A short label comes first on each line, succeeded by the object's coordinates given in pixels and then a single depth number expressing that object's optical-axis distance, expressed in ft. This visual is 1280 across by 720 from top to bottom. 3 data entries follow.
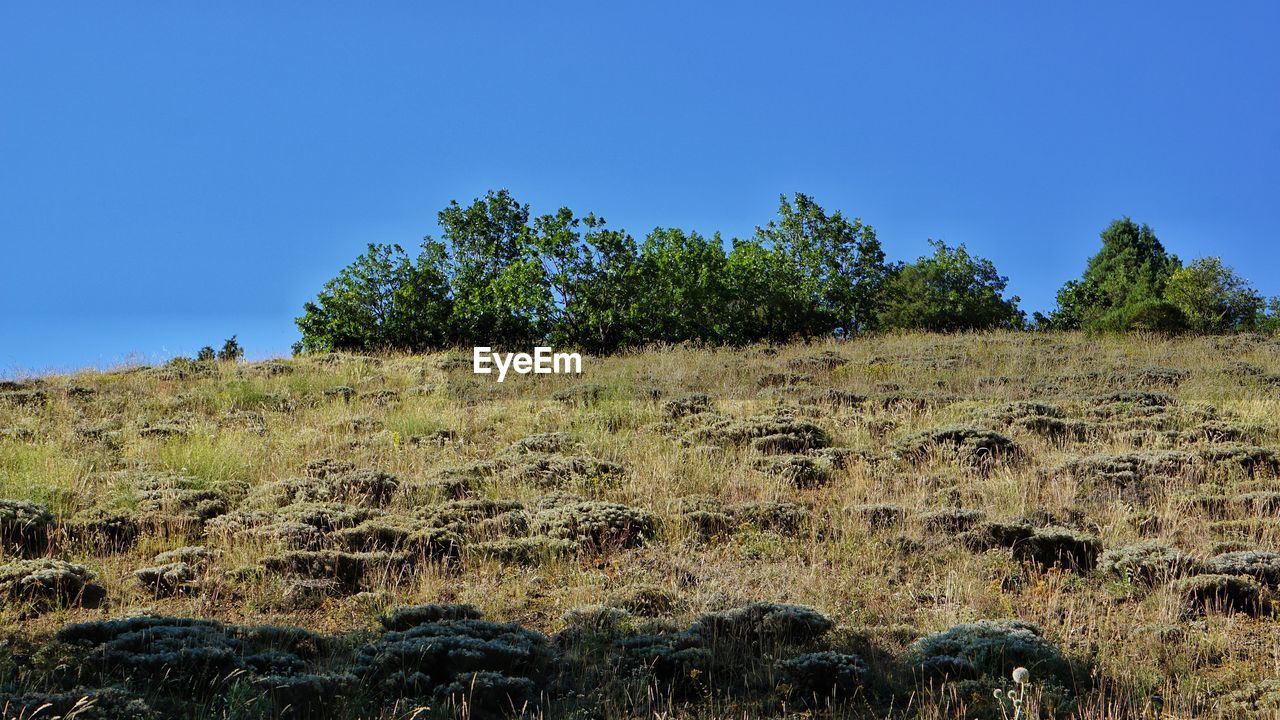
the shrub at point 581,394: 53.93
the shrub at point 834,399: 52.08
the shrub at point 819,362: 70.38
